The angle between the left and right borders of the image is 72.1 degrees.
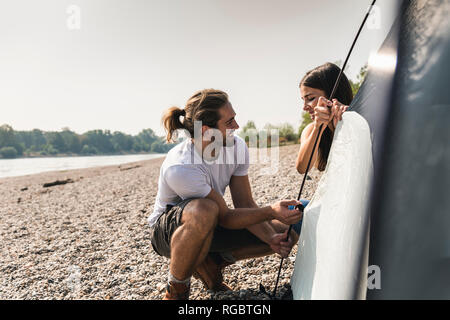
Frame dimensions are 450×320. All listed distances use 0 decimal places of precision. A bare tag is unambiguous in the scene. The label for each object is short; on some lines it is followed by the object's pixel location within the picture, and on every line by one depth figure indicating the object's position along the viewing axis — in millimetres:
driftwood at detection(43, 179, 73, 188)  13242
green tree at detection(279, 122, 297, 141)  17417
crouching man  2070
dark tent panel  1124
